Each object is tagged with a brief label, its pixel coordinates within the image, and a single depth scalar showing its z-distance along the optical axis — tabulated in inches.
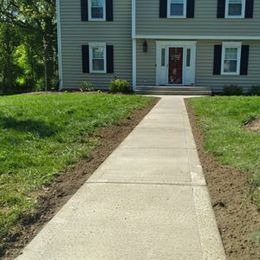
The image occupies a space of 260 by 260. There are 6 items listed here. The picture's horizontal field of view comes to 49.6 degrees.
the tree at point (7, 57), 925.5
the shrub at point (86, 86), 577.1
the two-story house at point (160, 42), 562.8
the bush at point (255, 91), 544.8
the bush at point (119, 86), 535.6
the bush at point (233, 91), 540.7
